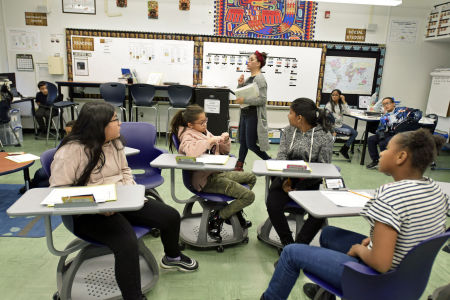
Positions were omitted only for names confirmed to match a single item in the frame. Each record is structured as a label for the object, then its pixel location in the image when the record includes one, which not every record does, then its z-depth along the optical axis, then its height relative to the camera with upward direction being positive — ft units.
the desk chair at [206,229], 7.68 -3.74
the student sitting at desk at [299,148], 7.41 -1.72
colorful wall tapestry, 19.27 +3.19
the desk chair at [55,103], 17.62 -2.05
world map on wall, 20.11 +0.19
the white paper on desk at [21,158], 9.15 -2.63
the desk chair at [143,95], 18.43 -1.45
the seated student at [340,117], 17.31 -2.10
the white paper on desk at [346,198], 5.32 -2.00
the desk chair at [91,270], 5.64 -4.07
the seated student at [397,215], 3.71 -1.51
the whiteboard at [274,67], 19.71 +0.37
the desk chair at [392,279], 3.69 -2.28
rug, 8.32 -4.20
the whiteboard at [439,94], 19.08 -0.71
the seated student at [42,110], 18.21 -2.57
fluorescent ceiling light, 13.50 +3.18
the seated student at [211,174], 7.57 -2.39
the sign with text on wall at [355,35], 19.80 +2.54
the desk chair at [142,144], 8.87 -2.01
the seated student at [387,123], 14.73 -1.95
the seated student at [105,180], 5.30 -1.94
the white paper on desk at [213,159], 7.18 -1.94
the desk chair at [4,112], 15.15 -2.26
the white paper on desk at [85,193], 4.76 -1.90
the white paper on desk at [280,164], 6.95 -1.93
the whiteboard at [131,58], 19.42 +0.55
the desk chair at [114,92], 18.24 -1.37
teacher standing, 12.14 -1.55
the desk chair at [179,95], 18.40 -1.39
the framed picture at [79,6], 18.85 +3.32
